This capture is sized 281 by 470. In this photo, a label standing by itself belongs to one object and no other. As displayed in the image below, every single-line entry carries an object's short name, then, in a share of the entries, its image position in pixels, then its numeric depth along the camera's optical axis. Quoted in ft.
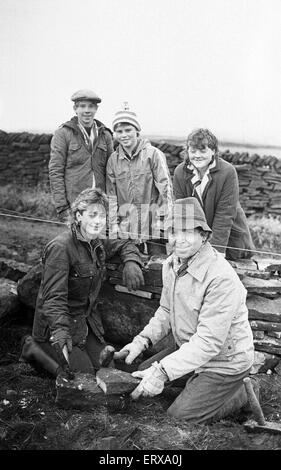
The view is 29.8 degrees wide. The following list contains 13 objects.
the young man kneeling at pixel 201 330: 12.59
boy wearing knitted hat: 17.85
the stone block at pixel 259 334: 17.02
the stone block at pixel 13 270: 22.18
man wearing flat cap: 18.88
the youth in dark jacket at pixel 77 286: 15.14
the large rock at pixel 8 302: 19.61
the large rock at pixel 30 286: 19.26
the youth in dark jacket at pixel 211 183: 16.08
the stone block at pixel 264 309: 17.04
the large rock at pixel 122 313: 18.56
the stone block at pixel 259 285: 17.65
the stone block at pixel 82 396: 13.39
